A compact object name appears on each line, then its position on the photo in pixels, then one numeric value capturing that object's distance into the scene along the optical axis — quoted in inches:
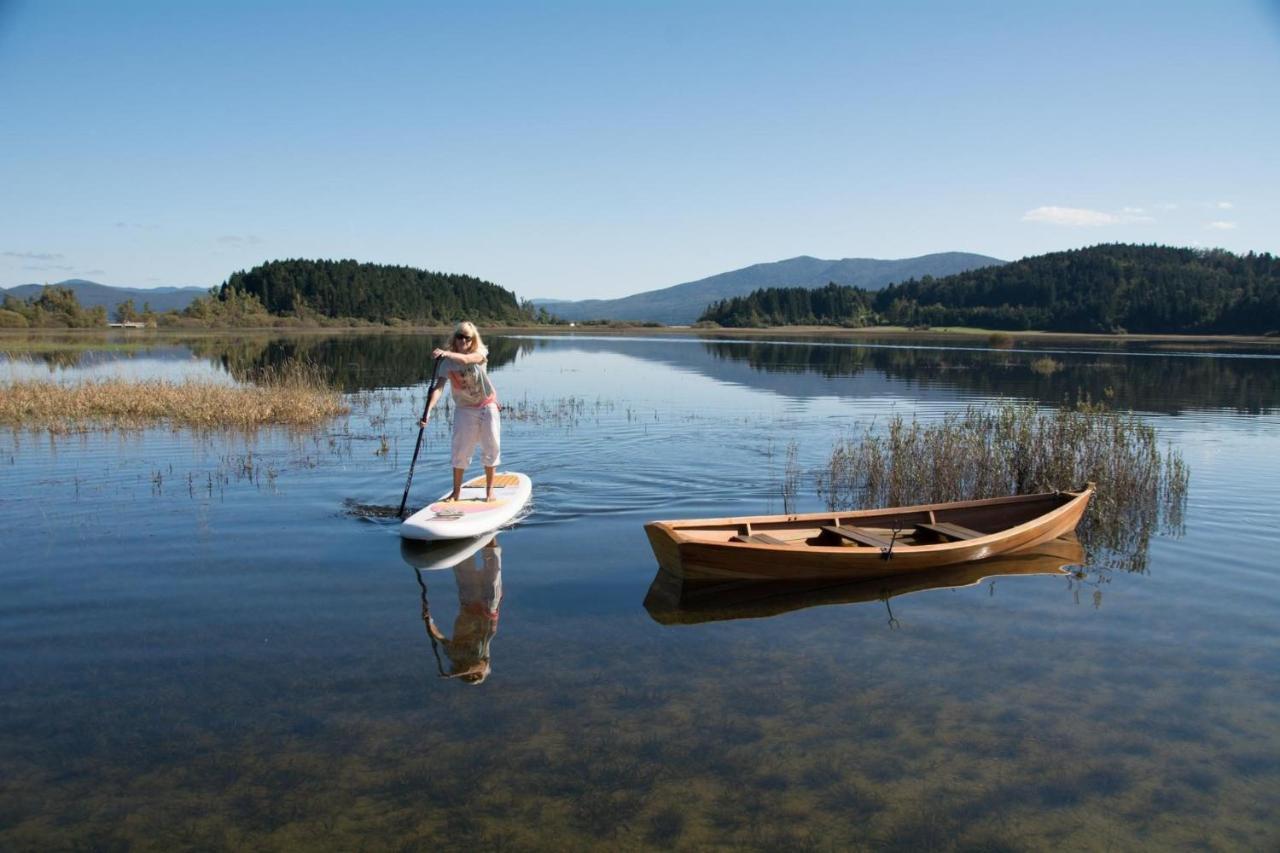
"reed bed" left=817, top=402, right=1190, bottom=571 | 590.6
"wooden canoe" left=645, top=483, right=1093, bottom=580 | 390.0
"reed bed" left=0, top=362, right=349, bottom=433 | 859.4
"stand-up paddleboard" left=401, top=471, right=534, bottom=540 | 458.0
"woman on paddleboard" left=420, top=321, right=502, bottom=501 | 477.4
